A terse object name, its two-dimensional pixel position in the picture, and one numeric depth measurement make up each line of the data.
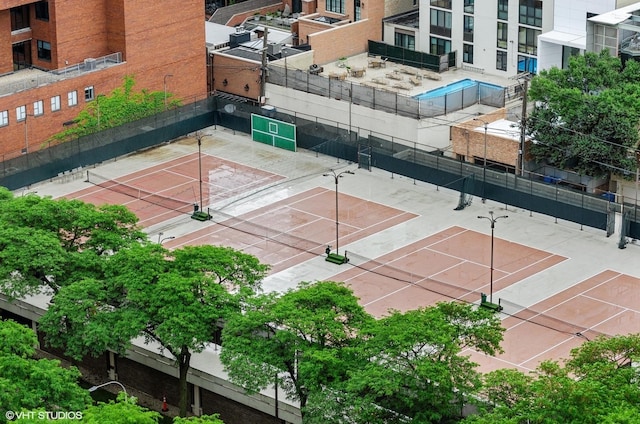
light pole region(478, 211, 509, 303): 96.94
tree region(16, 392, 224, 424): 68.06
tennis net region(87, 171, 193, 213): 113.38
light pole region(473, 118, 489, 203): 112.56
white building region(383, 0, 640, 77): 121.94
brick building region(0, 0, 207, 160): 118.44
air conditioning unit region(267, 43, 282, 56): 132.38
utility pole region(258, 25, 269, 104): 128.12
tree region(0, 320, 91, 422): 74.00
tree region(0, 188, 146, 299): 89.06
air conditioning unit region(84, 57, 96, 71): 122.88
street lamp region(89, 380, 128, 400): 85.28
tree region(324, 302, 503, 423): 74.56
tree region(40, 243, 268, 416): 83.81
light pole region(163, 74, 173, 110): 127.31
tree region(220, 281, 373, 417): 77.31
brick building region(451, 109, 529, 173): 115.31
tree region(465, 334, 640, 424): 69.94
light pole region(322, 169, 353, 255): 104.00
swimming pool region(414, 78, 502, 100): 124.00
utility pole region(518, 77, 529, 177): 112.94
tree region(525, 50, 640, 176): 110.62
